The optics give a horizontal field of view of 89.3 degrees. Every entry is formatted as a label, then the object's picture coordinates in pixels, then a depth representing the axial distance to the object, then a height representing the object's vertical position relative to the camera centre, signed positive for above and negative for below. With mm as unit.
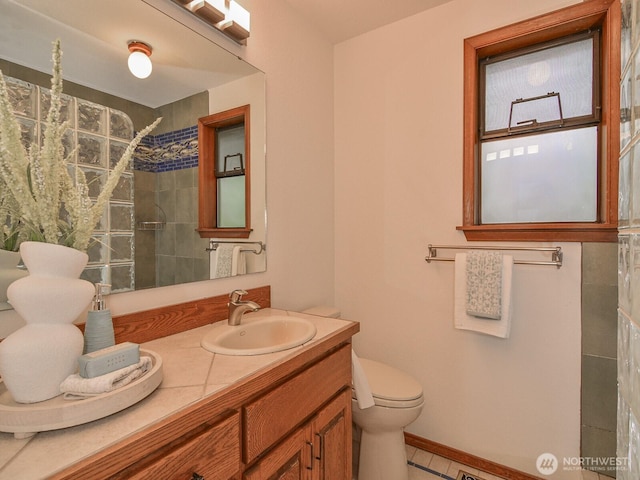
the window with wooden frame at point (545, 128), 1447 +532
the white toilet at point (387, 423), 1459 -869
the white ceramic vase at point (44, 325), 618 -187
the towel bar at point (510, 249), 1522 -91
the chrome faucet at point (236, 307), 1301 -294
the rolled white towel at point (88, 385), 625 -293
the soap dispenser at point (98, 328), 795 -233
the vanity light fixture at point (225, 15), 1291 +915
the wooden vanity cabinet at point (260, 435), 588 -477
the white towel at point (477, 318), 1577 -377
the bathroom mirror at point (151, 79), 909 +529
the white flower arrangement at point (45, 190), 674 +102
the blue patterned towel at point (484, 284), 1585 -251
